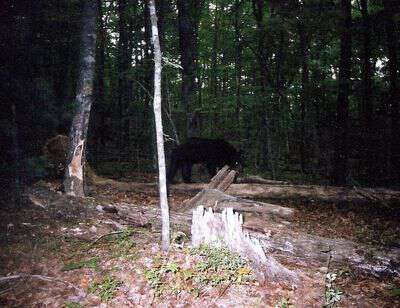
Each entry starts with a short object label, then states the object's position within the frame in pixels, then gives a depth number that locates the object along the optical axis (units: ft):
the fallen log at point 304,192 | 32.78
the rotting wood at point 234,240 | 21.85
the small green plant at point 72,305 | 19.00
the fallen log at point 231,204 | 30.25
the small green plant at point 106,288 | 19.80
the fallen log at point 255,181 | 37.96
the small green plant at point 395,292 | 19.49
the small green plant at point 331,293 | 19.51
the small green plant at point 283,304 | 18.94
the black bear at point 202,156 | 41.70
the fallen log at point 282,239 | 23.26
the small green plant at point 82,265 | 22.50
